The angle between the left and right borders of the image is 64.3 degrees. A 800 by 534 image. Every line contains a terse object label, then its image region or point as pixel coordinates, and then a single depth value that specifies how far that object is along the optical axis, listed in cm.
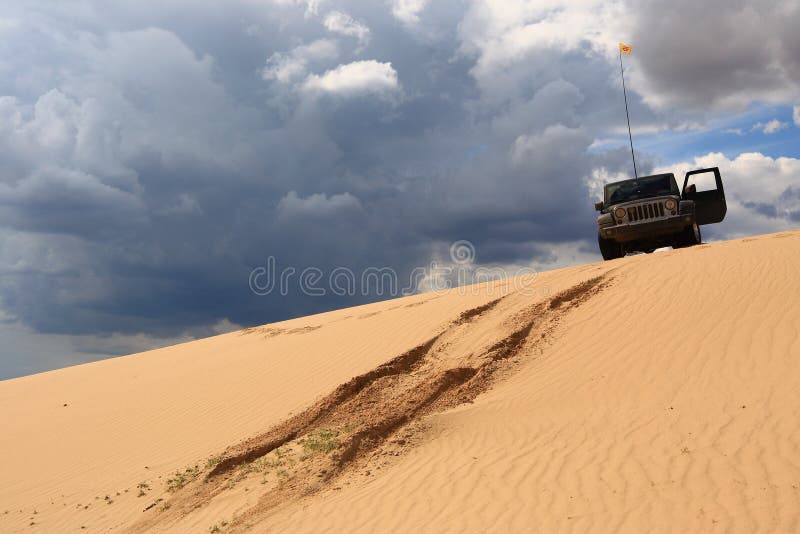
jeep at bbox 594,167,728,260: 1476
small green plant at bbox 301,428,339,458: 845
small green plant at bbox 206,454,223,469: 905
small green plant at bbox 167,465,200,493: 884
